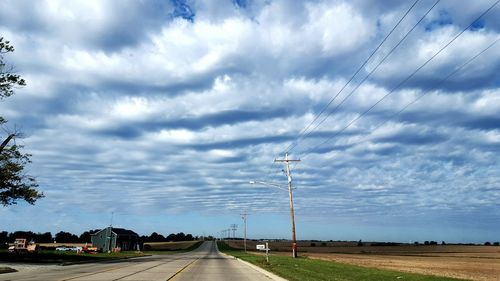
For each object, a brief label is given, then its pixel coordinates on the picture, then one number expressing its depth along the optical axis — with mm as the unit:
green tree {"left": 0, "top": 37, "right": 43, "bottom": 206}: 44219
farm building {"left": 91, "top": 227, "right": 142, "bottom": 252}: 118988
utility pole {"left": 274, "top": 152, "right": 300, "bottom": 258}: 54209
